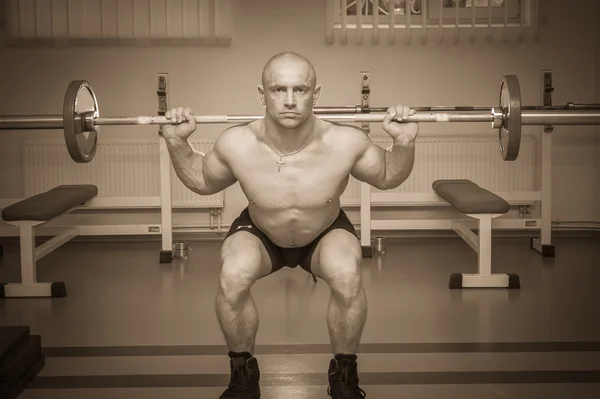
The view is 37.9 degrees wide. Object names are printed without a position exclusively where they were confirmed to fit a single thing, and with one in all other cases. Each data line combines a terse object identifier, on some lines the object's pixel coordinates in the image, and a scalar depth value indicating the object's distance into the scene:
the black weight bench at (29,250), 4.60
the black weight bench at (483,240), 4.71
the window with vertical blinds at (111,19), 5.85
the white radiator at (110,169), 6.02
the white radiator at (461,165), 6.02
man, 2.77
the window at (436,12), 5.99
